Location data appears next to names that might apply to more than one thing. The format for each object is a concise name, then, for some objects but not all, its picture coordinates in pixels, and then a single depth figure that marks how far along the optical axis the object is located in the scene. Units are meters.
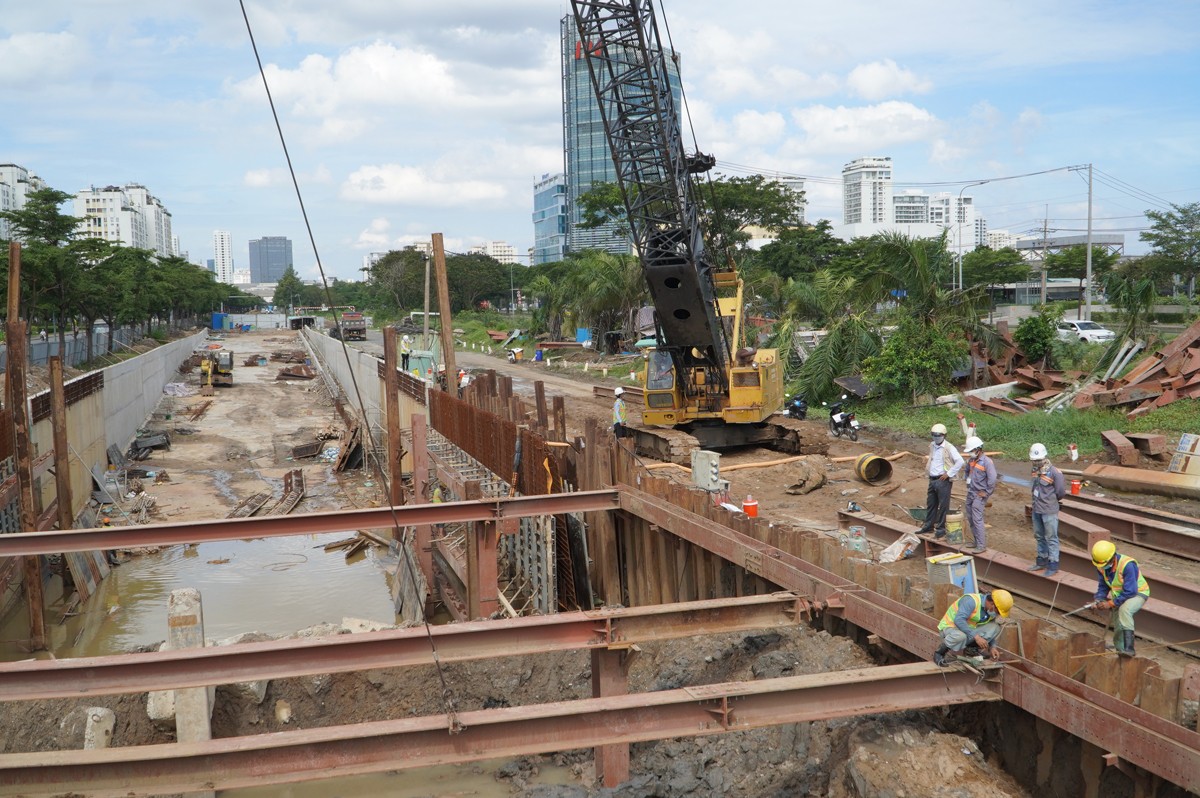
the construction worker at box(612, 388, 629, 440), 20.47
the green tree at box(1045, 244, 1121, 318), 59.88
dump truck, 83.50
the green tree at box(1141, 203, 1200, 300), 57.38
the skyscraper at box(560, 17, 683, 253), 163.00
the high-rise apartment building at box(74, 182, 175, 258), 189.57
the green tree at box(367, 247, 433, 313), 104.69
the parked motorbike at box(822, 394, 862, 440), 22.03
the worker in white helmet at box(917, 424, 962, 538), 11.61
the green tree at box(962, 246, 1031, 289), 68.44
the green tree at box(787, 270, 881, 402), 28.08
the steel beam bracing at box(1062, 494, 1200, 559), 12.04
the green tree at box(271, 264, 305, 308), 198.00
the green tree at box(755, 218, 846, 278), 62.50
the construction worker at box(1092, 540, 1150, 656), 7.60
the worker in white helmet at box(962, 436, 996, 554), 11.30
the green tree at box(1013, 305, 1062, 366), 27.09
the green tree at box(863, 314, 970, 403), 25.50
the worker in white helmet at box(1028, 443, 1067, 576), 10.20
